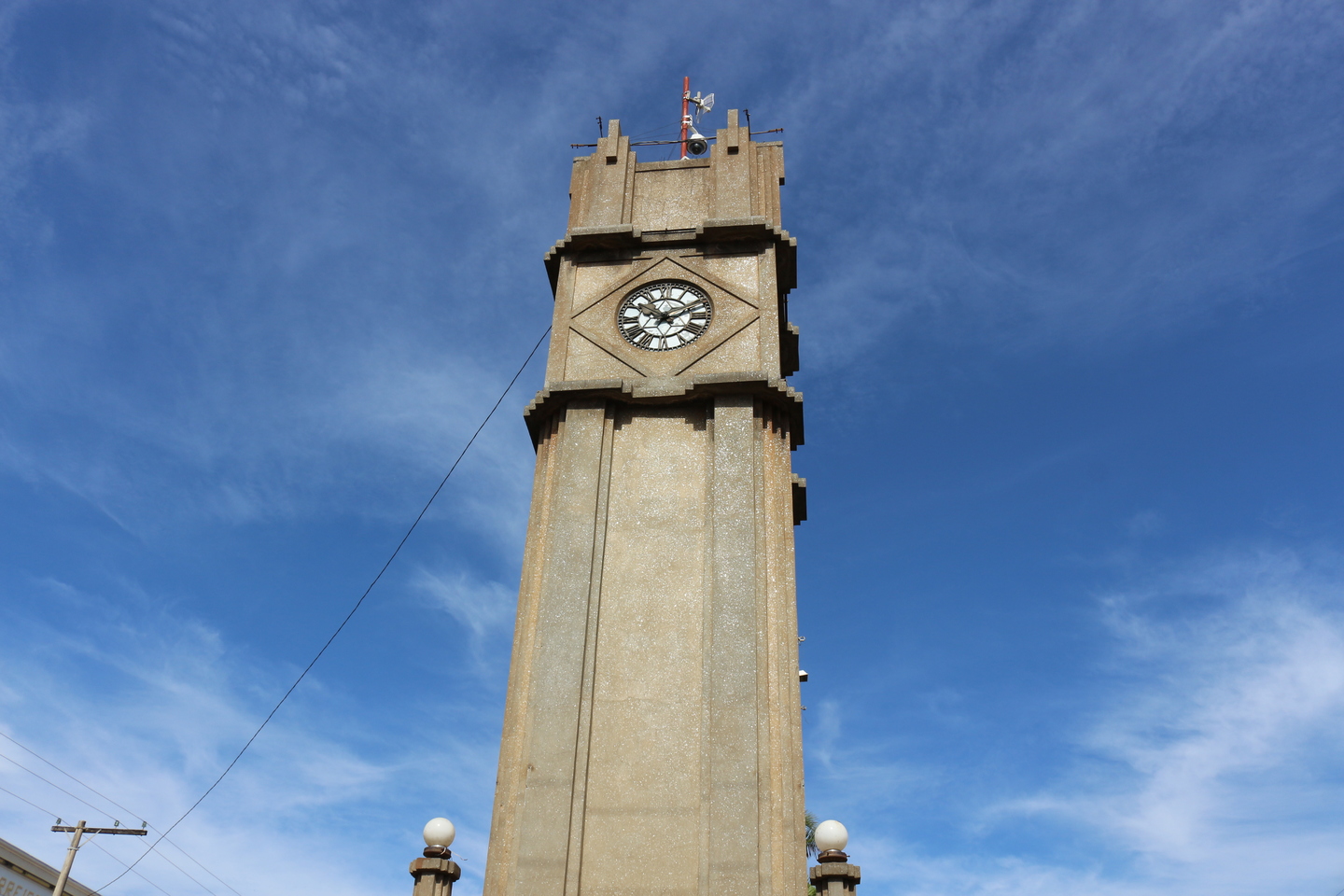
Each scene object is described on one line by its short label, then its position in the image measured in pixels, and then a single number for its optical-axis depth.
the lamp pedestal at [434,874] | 17.84
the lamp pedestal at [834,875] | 17.28
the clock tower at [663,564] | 17.98
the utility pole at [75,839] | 31.05
